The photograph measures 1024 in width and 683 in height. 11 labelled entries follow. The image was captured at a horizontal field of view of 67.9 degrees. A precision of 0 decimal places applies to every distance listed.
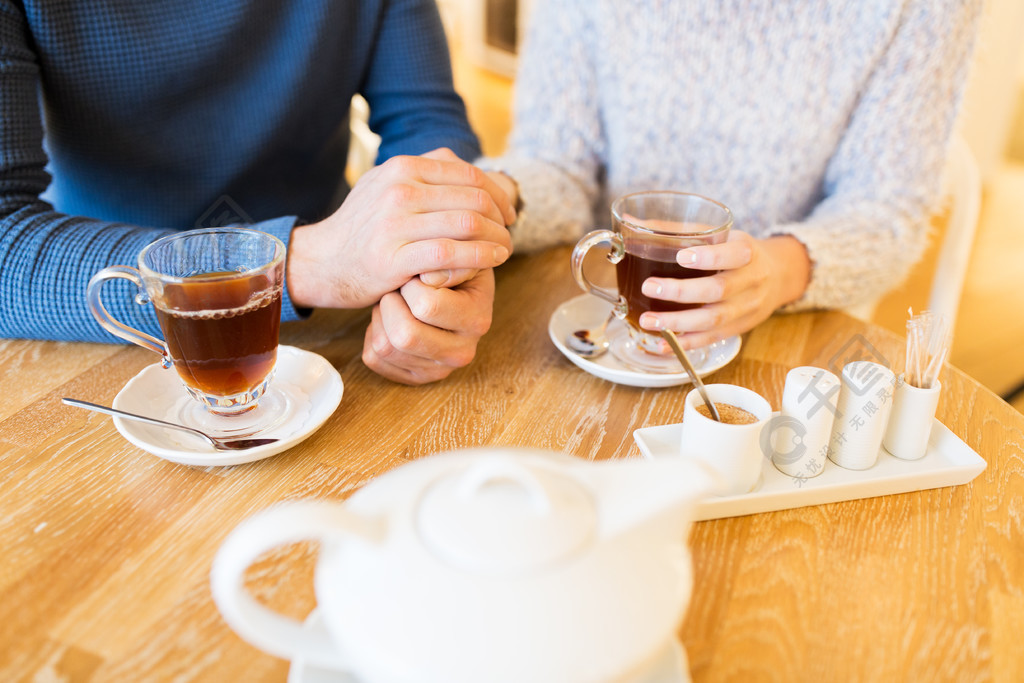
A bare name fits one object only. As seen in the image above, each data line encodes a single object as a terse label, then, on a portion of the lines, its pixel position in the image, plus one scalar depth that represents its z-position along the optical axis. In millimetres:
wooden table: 525
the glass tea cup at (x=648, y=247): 852
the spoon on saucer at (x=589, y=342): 890
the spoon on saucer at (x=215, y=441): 702
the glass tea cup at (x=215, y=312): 702
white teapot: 361
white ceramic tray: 652
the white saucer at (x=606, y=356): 833
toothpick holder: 698
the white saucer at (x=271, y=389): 686
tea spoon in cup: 666
